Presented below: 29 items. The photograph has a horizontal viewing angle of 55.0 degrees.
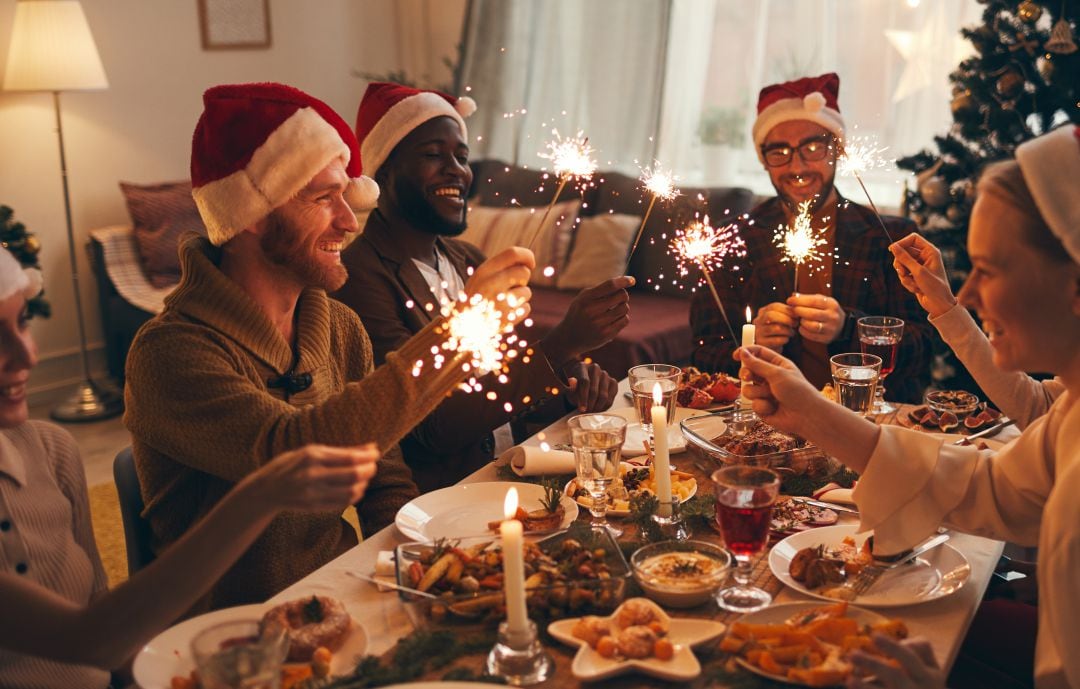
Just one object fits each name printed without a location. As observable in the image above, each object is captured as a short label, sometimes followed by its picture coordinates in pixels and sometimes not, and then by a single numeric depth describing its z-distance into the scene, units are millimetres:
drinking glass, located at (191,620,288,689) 1159
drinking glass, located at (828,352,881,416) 2174
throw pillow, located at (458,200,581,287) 5246
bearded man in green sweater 1779
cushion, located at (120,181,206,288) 5465
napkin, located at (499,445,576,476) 1995
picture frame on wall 6023
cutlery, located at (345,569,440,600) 1478
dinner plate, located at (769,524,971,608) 1502
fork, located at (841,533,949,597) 1535
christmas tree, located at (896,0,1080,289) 3562
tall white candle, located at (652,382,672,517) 1707
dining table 1408
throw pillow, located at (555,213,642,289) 5137
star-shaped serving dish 1291
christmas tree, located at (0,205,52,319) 4727
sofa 5016
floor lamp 4910
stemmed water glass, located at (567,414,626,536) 1778
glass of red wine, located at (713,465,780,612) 1490
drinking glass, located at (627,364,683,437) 2023
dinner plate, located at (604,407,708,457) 2145
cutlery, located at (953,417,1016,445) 2098
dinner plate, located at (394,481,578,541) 1774
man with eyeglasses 2902
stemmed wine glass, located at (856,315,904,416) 2305
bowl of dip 1465
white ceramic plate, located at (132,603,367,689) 1331
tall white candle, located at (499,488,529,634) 1271
